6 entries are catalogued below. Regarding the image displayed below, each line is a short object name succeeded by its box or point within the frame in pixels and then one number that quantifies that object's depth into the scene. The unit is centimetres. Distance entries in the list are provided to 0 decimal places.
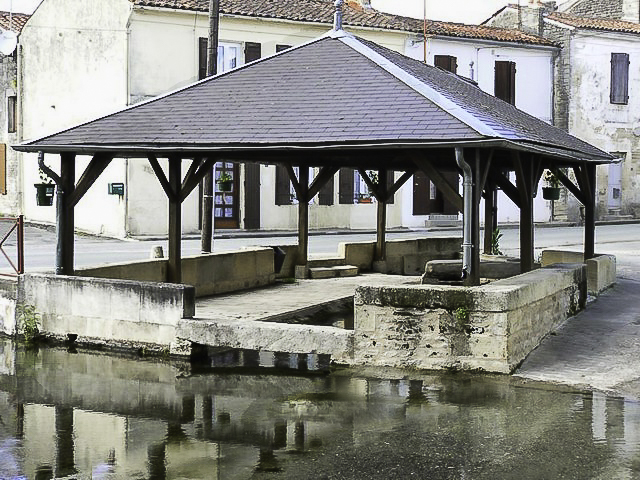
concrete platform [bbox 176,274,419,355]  989
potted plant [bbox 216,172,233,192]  1798
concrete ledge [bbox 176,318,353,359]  986
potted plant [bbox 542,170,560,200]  1870
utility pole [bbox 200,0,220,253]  1619
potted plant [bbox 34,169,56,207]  1263
